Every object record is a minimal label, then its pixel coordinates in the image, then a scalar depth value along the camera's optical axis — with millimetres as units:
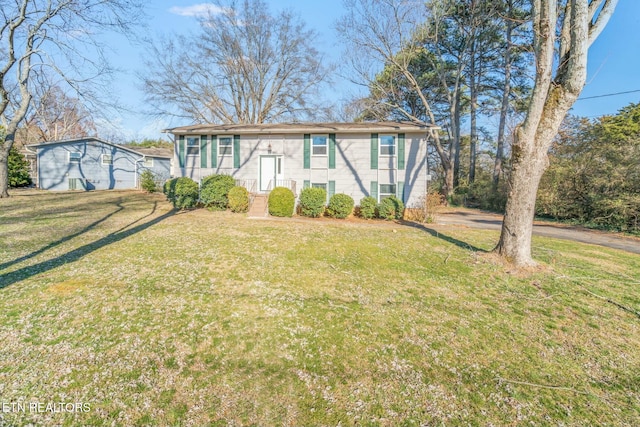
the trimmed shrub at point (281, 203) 11609
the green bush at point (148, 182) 19531
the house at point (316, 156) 13547
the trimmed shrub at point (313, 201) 11984
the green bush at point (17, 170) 19053
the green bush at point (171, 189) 12330
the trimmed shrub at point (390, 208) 12391
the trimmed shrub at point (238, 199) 11987
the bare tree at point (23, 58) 13516
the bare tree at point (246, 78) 24688
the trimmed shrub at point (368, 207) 12500
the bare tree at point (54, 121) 29875
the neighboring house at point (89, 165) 20203
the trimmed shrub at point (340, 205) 12164
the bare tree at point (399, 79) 18438
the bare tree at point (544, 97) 4961
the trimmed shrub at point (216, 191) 12242
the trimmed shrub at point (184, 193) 12008
